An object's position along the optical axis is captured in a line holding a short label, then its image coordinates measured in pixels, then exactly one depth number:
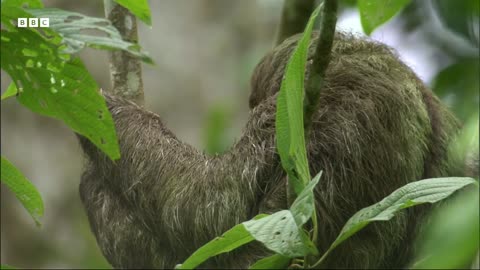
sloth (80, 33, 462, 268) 12.48
